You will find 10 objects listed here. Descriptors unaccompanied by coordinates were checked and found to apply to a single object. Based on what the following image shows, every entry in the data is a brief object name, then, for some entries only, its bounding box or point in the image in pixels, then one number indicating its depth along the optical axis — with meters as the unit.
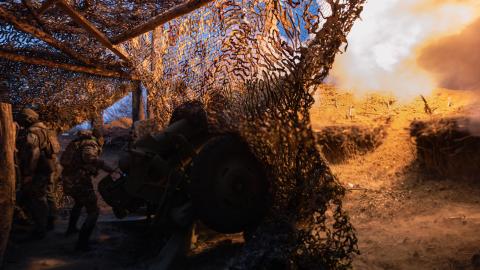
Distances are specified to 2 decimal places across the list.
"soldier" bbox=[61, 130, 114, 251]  5.33
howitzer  4.30
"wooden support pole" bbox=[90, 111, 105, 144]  5.80
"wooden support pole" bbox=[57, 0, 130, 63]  5.62
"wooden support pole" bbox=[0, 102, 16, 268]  4.18
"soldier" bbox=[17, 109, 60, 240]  5.71
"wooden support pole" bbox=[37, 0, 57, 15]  5.53
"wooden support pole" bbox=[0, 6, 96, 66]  6.26
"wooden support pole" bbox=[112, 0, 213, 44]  5.09
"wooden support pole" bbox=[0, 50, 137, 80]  7.56
